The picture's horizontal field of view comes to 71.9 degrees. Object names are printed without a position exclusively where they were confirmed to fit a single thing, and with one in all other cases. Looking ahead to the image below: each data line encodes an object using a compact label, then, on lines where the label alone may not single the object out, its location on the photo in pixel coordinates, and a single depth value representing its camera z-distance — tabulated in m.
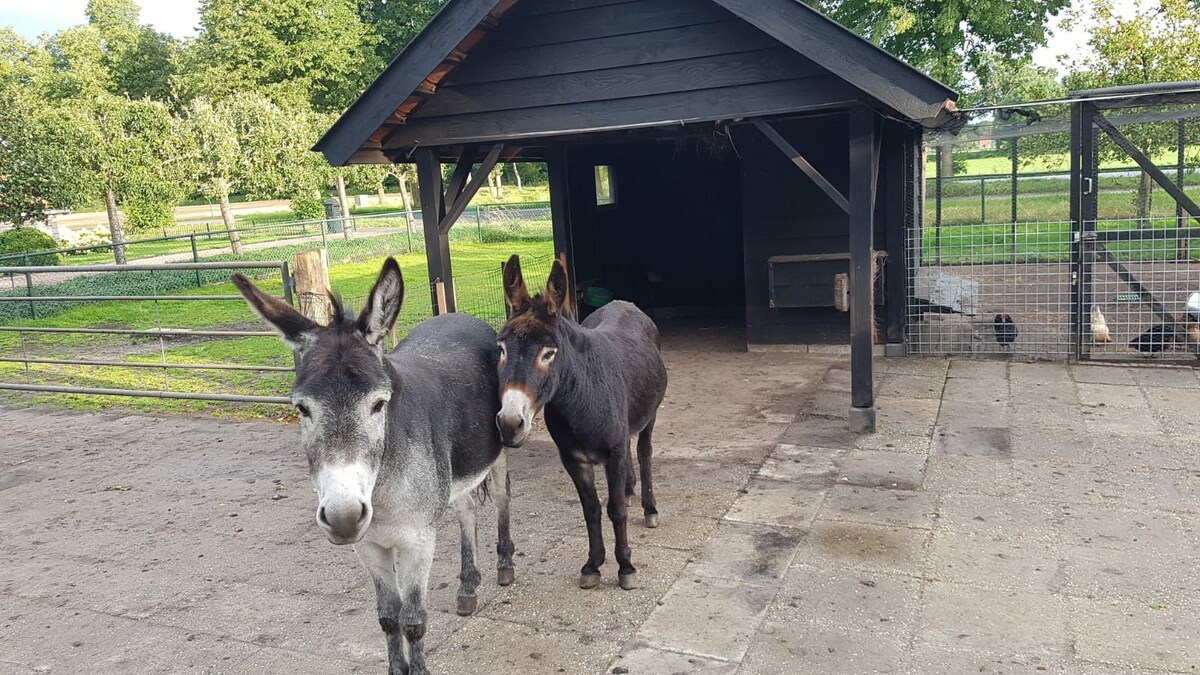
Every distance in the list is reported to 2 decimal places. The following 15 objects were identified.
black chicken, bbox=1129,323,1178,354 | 8.68
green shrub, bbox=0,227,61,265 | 21.42
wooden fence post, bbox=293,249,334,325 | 7.41
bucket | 11.66
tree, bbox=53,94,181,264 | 23.47
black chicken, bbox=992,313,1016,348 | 9.43
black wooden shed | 6.73
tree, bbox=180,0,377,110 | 33.22
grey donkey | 2.74
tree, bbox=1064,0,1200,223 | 14.24
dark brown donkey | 3.83
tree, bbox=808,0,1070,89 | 18.55
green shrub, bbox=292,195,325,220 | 27.20
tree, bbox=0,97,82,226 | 18.62
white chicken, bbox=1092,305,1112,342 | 8.89
